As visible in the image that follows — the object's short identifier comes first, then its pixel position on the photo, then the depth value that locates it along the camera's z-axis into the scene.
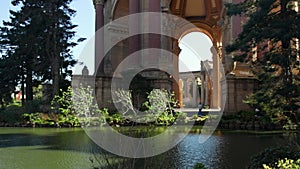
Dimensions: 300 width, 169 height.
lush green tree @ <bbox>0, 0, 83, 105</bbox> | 21.02
